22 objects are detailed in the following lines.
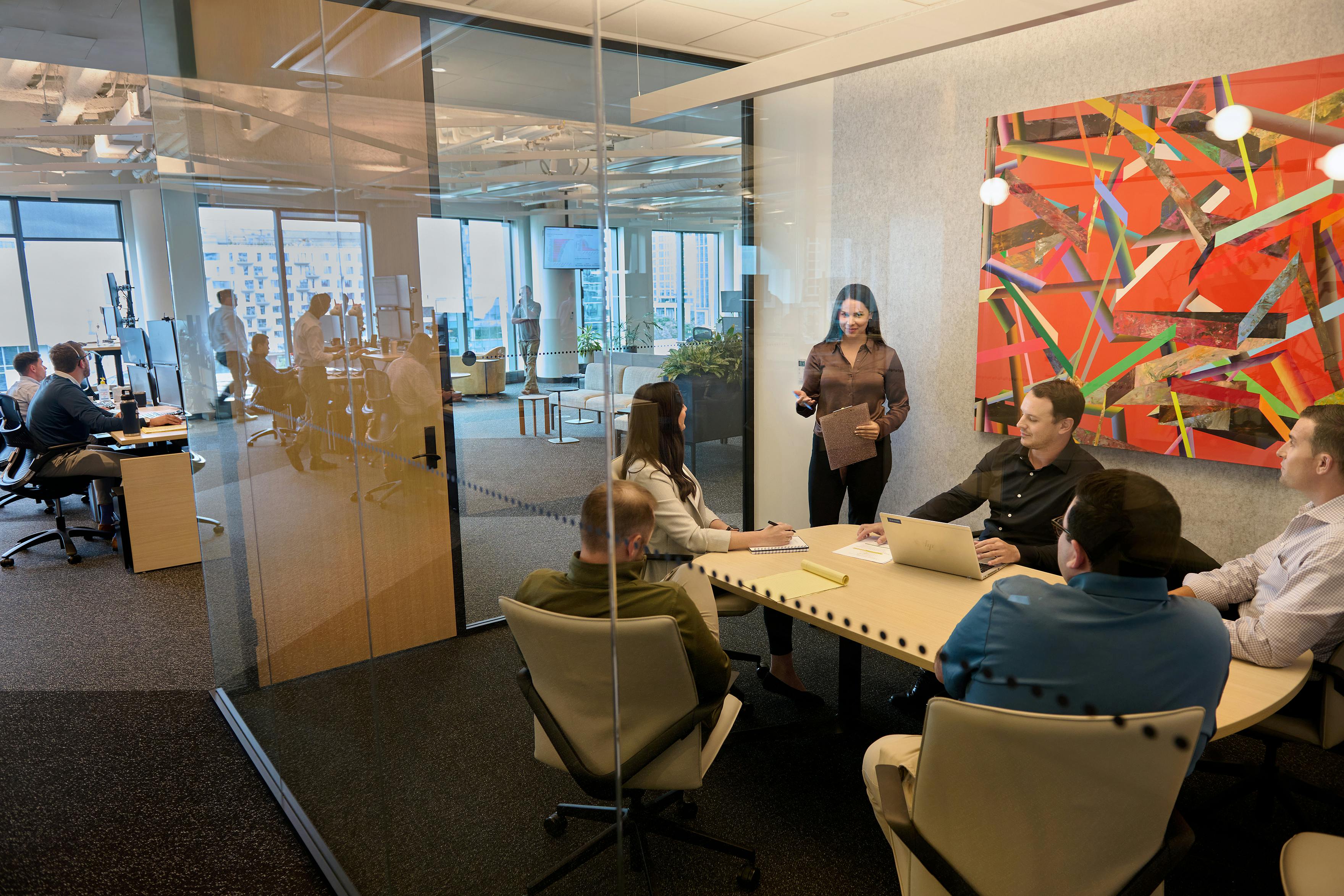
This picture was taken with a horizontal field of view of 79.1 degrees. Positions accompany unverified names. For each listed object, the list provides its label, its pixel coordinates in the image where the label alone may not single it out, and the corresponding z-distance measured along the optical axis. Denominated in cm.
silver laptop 247
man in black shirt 267
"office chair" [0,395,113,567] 560
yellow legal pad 242
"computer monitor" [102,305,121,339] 1016
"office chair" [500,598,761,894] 163
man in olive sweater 140
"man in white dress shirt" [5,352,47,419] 685
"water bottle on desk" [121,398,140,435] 538
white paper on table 273
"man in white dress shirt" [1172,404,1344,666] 194
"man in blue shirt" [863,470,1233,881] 145
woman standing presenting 414
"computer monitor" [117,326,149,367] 754
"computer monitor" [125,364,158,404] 720
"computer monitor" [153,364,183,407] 691
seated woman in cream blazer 153
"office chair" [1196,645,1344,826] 207
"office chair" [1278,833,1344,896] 146
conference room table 185
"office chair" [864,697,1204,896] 136
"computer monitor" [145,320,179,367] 668
